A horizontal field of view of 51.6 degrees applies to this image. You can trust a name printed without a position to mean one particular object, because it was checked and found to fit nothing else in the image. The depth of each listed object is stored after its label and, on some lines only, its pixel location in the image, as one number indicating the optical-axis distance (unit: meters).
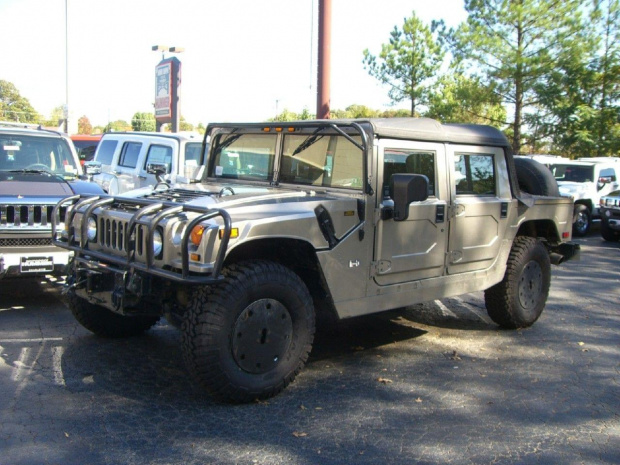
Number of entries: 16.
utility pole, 9.97
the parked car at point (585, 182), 15.37
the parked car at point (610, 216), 13.58
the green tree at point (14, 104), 50.97
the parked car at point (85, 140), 26.42
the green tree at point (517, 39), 17.69
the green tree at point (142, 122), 52.98
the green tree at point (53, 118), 53.17
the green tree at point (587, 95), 17.95
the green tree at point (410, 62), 21.06
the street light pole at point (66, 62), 28.47
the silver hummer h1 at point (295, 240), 4.08
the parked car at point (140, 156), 10.41
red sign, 20.03
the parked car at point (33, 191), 6.26
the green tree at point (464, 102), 19.27
